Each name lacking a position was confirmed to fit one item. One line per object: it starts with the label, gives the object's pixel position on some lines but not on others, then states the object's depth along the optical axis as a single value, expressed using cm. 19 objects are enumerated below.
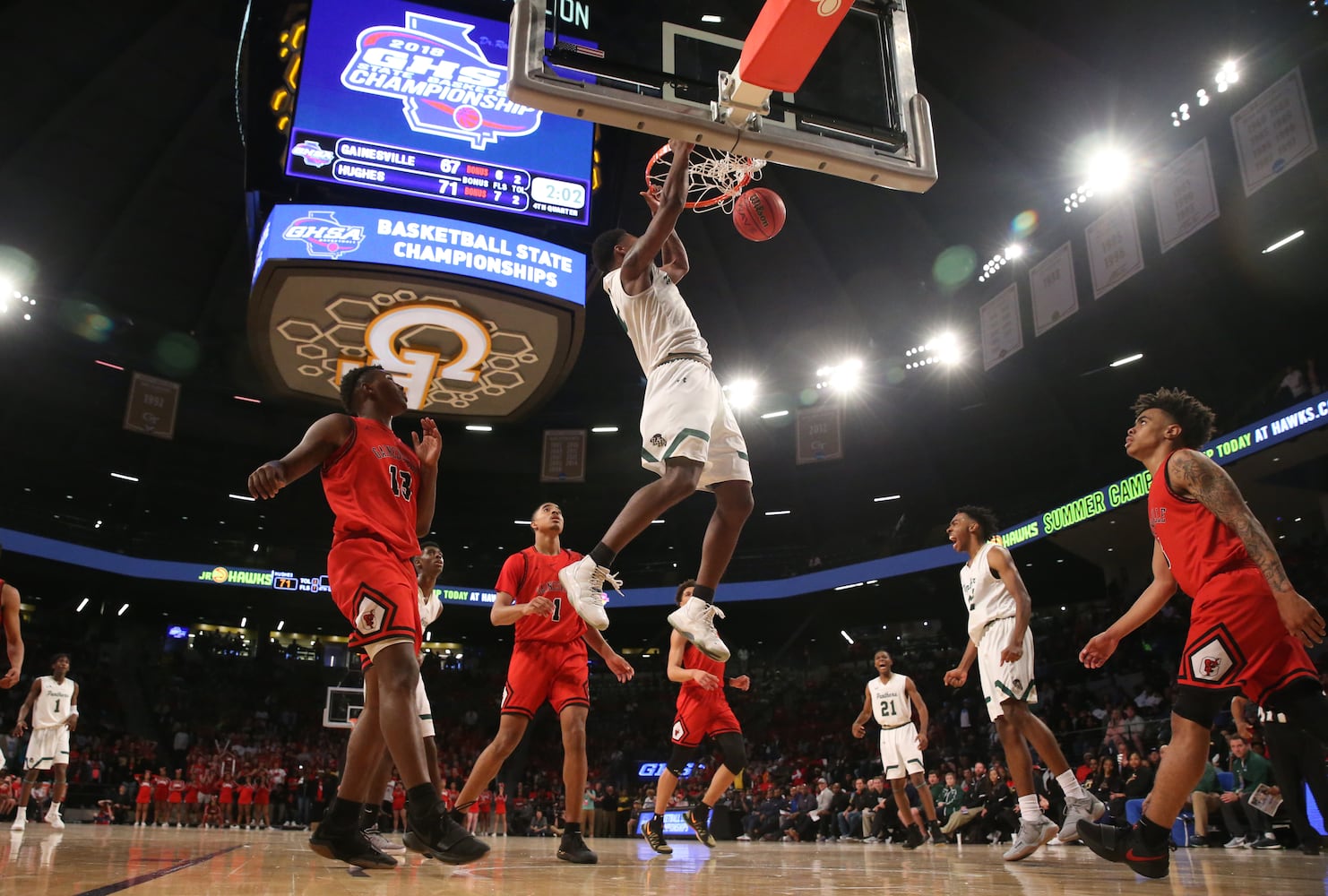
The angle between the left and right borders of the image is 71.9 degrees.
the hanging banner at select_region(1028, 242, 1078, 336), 1642
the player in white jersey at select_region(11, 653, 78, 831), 1085
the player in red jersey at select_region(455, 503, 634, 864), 544
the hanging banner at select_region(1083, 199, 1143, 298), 1503
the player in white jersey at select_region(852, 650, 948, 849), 959
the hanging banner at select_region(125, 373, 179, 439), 2123
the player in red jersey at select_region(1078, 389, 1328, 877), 335
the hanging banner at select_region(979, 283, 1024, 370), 1788
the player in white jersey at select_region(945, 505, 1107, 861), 571
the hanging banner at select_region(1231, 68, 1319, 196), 1188
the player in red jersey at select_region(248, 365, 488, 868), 334
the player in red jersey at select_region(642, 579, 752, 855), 784
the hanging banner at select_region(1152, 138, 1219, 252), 1344
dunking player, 417
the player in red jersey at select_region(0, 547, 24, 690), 648
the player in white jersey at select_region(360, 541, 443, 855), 636
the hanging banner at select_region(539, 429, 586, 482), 2356
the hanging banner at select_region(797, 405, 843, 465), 2264
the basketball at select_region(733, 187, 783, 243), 530
